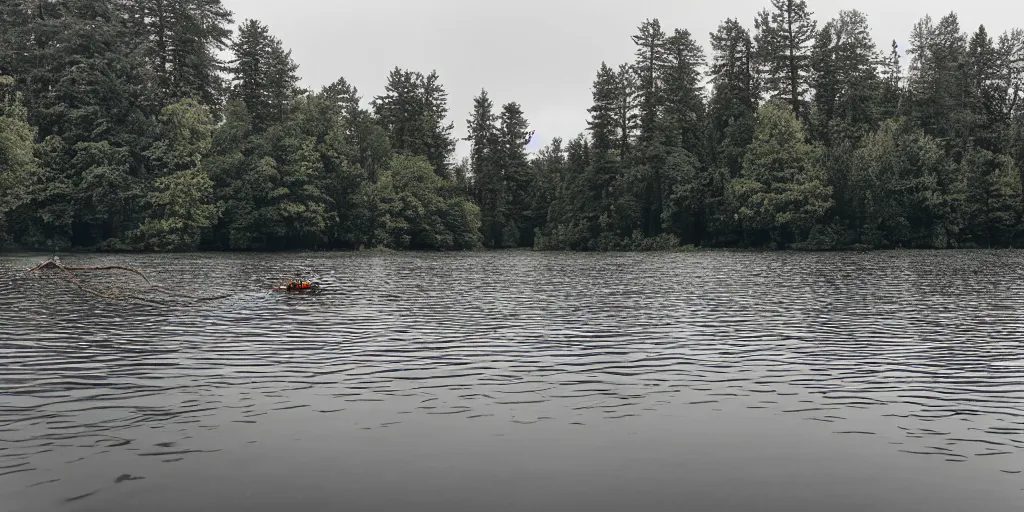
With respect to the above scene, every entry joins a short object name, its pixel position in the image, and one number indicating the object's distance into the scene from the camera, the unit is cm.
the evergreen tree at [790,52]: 11231
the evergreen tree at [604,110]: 11719
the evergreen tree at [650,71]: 11381
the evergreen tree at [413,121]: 13075
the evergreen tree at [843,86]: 11162
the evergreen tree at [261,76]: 10944
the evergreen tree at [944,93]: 11281
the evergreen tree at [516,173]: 13912
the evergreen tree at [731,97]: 10831
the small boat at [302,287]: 3888
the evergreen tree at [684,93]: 11256
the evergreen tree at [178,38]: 10131
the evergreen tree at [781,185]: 9788
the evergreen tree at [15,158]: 6931
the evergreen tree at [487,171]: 13738
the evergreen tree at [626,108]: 11656
